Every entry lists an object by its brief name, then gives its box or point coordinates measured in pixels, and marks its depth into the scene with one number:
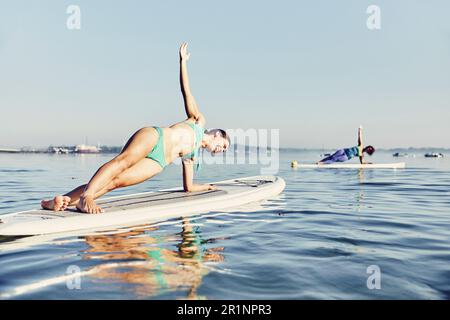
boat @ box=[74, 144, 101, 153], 156.56
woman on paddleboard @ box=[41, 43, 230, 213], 6.27
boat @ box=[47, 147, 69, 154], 148.82
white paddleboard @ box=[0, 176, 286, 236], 5.66
